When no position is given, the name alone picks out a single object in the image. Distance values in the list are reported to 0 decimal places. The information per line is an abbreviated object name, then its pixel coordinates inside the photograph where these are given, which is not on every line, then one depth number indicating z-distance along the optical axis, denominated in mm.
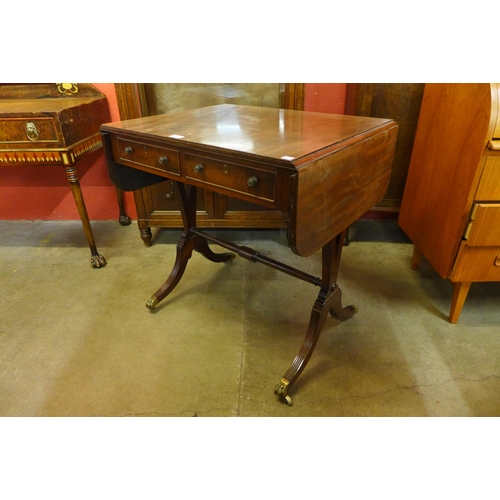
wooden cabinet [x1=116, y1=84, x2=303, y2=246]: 2086
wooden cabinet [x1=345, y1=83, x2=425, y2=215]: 2031
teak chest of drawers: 1462
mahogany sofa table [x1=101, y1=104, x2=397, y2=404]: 1060
